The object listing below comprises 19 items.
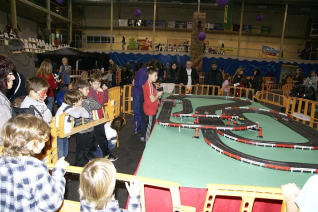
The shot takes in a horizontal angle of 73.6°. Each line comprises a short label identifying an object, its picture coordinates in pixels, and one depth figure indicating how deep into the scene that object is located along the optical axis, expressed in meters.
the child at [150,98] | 4.60
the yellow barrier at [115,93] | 6.07
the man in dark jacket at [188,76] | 8.50
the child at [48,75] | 5.31
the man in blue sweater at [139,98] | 5.46
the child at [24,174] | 1.32
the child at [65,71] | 8.26
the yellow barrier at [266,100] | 6.51
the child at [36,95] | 2.91
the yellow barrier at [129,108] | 7.56
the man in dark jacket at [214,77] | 9.34
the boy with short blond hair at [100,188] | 1.33
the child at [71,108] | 3.10
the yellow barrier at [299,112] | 5.20
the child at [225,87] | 8.95
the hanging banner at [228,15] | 14.12
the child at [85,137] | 3.44
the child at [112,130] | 4.09
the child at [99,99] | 3.74
